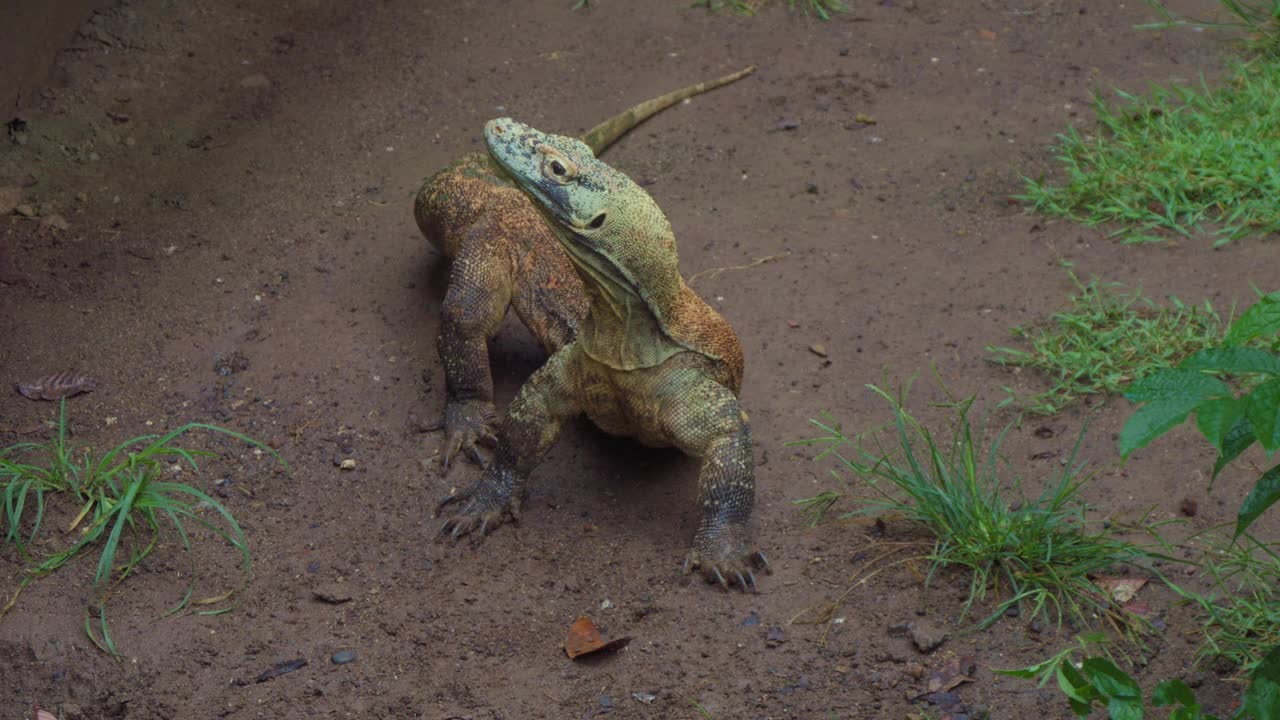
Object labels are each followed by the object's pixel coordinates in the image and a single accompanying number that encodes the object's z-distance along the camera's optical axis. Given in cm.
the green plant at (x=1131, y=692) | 224
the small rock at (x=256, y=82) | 677
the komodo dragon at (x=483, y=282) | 468
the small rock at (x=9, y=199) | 572
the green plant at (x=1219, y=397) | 195
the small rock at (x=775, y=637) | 346
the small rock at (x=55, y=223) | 565
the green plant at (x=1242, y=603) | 309
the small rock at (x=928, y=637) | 333
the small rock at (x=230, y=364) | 486
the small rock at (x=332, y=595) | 376
